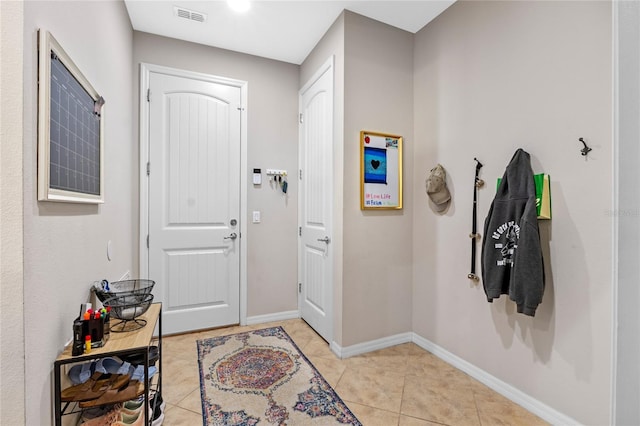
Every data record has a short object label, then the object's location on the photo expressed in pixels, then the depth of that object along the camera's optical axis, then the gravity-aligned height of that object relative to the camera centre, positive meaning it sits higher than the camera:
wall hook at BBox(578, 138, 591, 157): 1.53 +0.33
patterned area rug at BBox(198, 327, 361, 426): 1.72 -1.16
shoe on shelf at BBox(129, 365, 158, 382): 1.40 -0.77
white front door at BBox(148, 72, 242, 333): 2.78 +0.10
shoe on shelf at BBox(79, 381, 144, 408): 1.22 -0.78
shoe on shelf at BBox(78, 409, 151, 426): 1.29 -0.90
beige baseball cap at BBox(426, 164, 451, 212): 2.33 +0.20
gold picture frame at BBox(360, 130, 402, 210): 2.49 +0.35
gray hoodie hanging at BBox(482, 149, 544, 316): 1.64 -0.18
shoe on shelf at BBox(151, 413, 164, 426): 1.63 -1.15
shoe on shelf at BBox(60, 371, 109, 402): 1.18 -0.73
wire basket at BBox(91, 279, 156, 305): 1.50 -0.42
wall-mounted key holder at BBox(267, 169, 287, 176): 3.18 +0.42
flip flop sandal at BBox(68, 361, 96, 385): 1.26 -0.69
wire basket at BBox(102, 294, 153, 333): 1.42 -0.47
